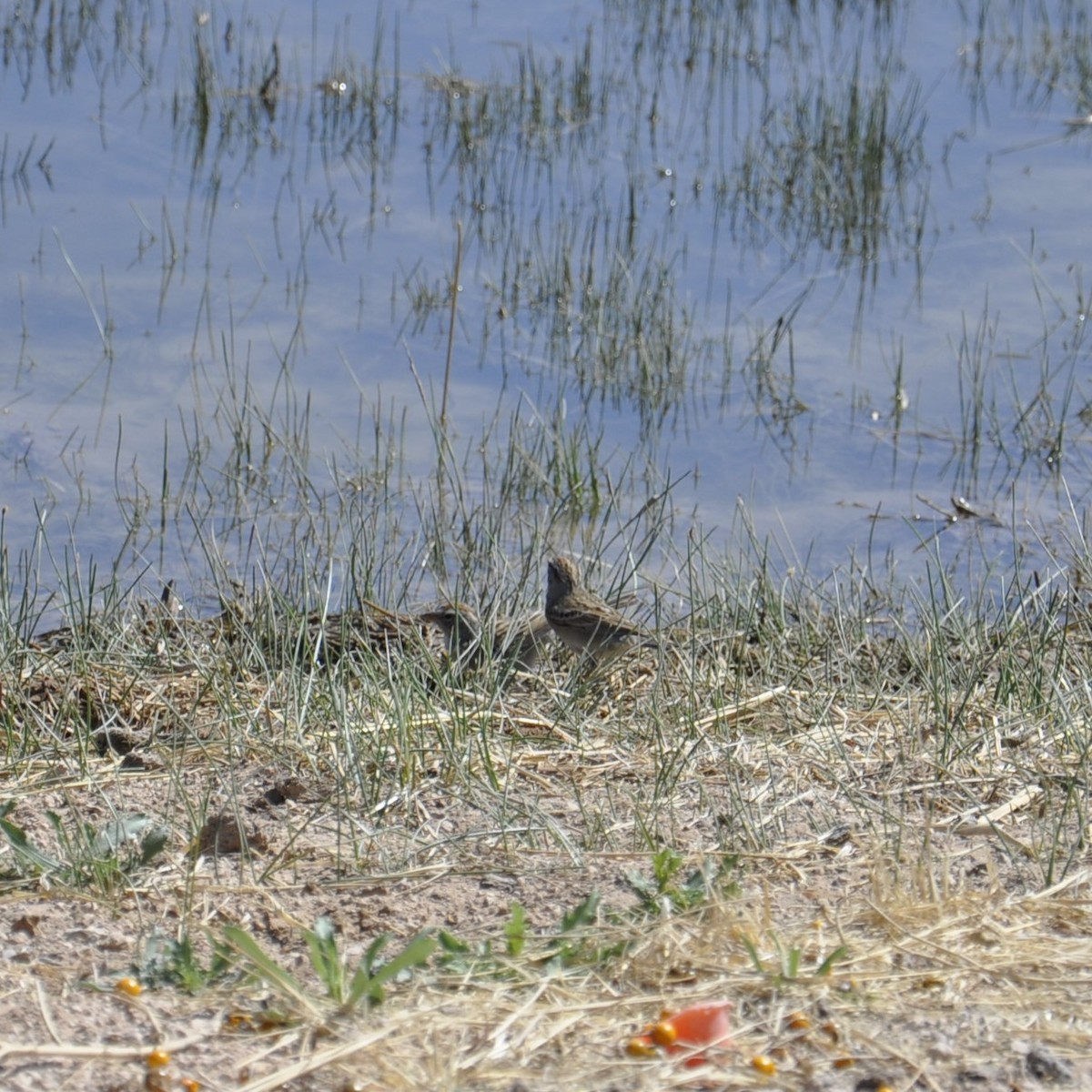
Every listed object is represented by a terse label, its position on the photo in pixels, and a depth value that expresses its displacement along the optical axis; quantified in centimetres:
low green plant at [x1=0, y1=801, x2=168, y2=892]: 759
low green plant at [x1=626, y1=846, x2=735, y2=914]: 734
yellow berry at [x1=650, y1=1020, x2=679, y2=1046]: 614
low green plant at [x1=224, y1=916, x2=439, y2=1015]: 634
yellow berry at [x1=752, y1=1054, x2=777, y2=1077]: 605
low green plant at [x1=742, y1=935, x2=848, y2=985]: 662
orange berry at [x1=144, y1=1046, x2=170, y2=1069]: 599
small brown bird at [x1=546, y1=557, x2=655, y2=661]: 1265
